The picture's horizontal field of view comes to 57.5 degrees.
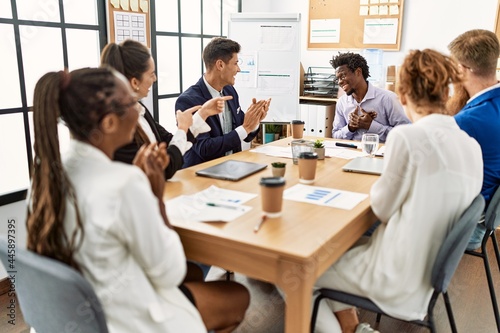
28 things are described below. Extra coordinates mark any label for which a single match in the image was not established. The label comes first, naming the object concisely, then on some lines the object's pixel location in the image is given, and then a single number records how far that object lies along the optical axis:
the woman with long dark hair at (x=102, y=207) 1.02
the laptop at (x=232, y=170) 1.91
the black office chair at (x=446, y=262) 1.39
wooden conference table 1.23
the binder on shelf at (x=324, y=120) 4.18
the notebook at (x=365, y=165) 2.03
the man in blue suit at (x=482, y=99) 1.97
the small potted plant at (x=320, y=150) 2.25
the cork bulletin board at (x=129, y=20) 3.06
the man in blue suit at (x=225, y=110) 2.53
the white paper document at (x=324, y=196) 1.60
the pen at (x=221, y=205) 1.54
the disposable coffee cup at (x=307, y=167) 1.80
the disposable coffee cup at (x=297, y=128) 2.68
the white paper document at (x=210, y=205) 1.45
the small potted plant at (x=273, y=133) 4.36
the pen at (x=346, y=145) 2.64
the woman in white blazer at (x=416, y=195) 1.42
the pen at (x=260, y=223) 1.35
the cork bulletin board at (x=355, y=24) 4.12
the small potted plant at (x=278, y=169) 1.86
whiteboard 3.97
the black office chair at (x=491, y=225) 1.89
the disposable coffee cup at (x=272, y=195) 1.41
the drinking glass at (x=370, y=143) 2.28
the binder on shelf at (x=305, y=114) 4.24
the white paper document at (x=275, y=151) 2.41
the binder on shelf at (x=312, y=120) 4.21
